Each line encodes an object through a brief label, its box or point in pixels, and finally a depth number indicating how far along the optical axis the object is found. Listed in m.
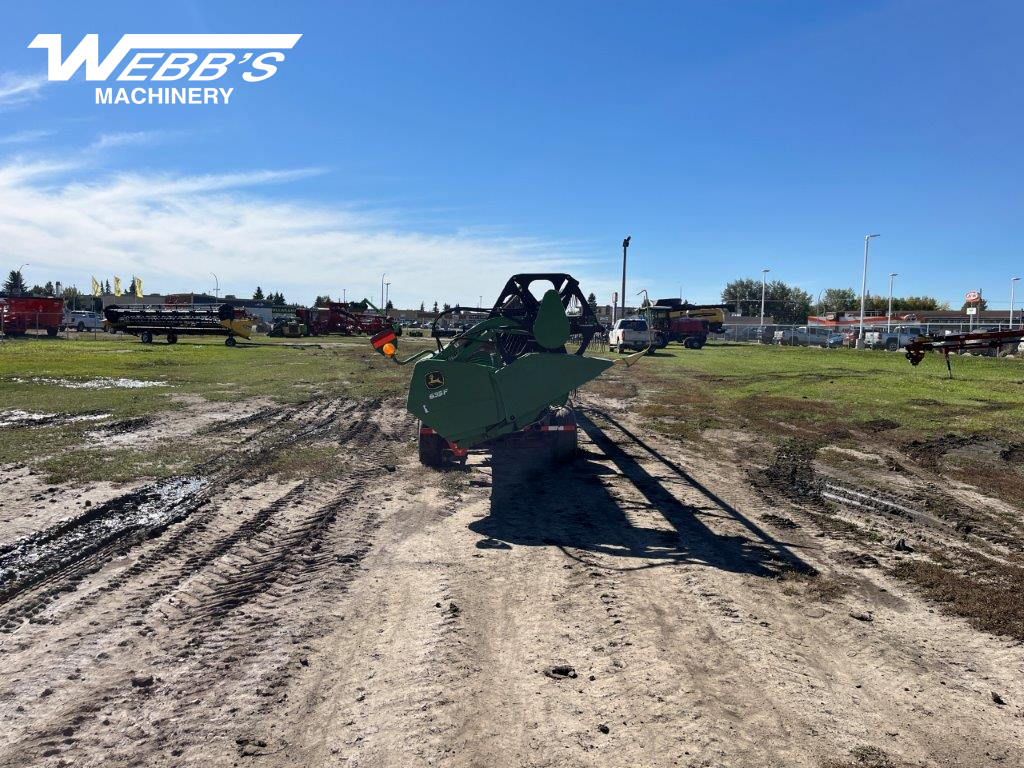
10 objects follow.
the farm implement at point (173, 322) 38.91
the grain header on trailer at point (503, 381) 7.10
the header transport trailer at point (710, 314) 47.68
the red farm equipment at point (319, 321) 55.22
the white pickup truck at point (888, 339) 42.47
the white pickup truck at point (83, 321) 58.76
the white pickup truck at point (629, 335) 35.16
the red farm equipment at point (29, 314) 44.00
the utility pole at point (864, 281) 49.12
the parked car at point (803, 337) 54.25
